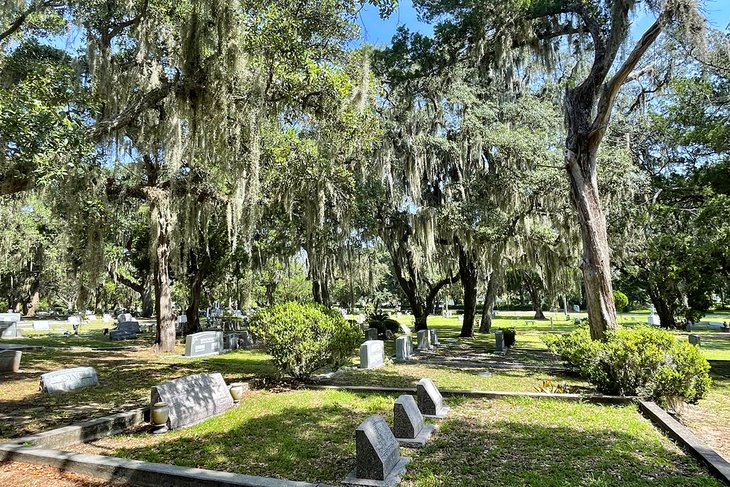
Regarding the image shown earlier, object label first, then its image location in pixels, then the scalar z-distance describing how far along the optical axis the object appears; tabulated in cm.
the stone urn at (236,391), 744
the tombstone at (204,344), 1409
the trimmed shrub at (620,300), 3123
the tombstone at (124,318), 2744
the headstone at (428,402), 646
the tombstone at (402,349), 1335
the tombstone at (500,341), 1532
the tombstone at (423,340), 1564
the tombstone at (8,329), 2022
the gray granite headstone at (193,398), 609
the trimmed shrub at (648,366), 663
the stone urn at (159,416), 582
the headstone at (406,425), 525
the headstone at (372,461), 404
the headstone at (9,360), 1021
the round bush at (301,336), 870
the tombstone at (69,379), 814
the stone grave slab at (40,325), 2622
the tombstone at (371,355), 1159
